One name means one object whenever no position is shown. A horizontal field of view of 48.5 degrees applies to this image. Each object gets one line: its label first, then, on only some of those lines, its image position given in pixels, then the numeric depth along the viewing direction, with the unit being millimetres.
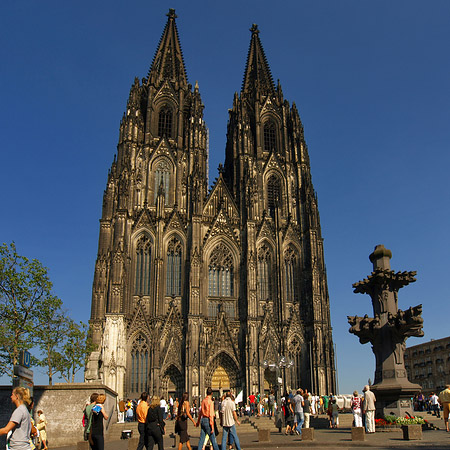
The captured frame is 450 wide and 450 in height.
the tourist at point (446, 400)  15946
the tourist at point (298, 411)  19078
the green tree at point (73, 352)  36094
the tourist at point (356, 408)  19125
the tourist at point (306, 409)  19781
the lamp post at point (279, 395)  21316
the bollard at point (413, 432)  14094
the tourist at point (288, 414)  20031
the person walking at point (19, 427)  6853
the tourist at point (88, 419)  9884
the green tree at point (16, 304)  30891
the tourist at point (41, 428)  15172
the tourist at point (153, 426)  11250
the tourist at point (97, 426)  9727
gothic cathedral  40688
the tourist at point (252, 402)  35750
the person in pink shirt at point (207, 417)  12141
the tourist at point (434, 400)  28891
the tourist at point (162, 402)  30128
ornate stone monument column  17562
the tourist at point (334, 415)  21344
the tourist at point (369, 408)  16500
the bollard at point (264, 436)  16469
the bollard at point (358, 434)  14461
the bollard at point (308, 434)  15914
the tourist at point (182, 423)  12828
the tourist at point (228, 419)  12344
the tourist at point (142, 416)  11469
